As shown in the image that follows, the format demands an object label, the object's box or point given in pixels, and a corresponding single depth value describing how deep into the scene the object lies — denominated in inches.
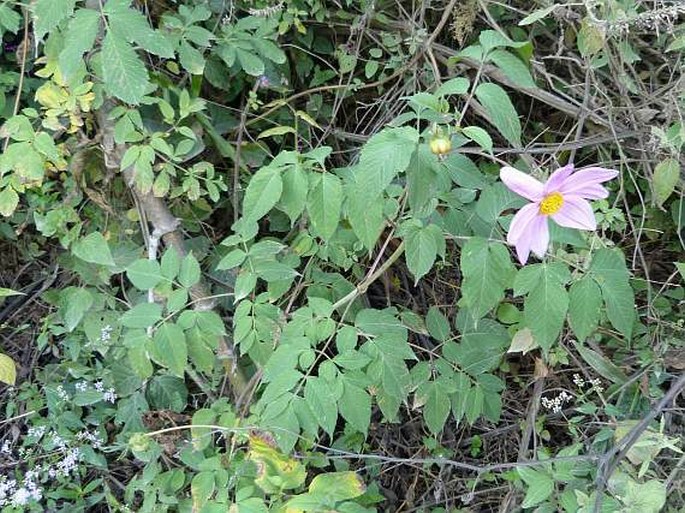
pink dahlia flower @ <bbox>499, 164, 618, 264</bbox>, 43.2
